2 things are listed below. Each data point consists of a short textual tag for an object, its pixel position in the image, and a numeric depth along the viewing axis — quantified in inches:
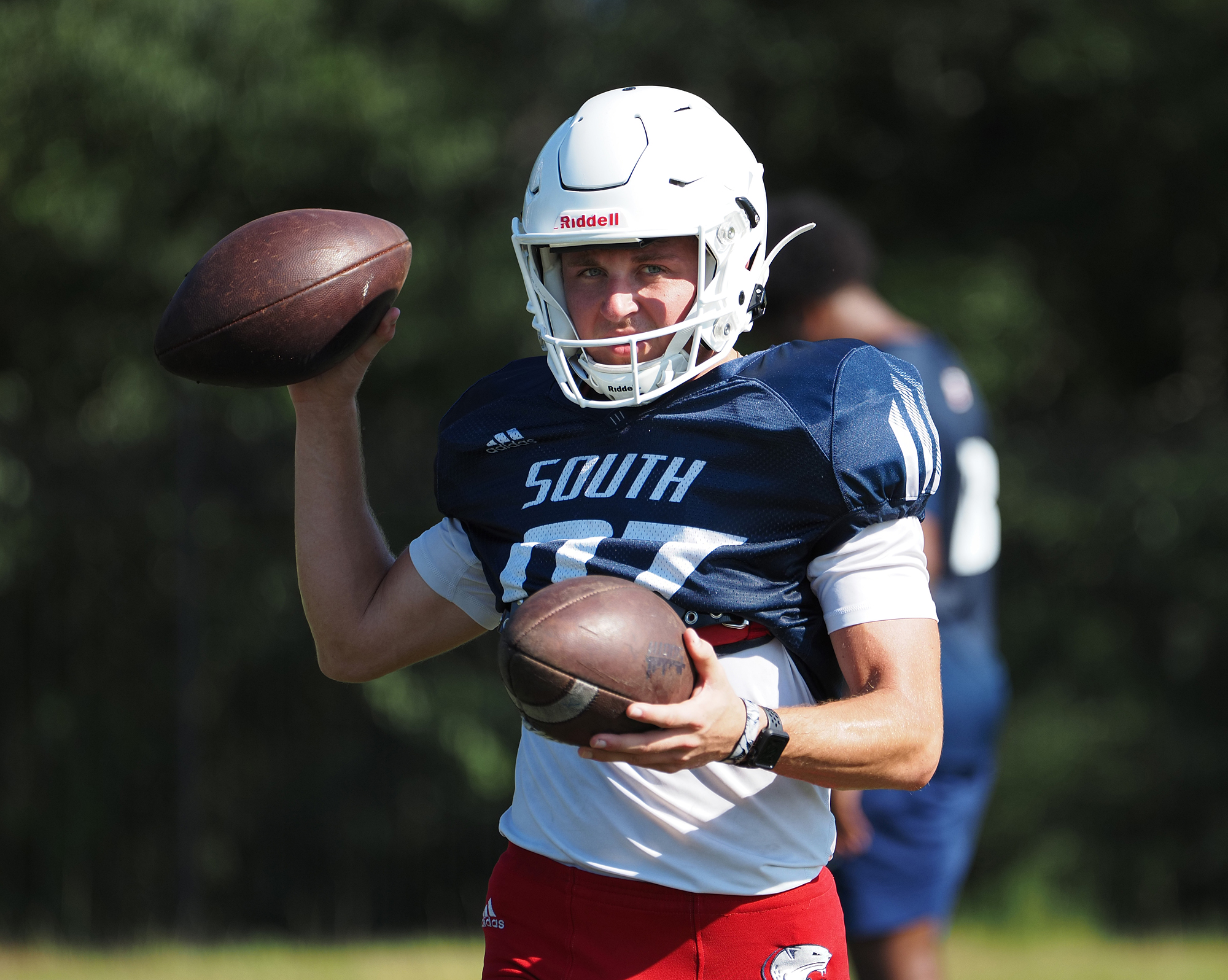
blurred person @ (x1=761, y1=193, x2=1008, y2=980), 621.4
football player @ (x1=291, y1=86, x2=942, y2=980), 586.5
